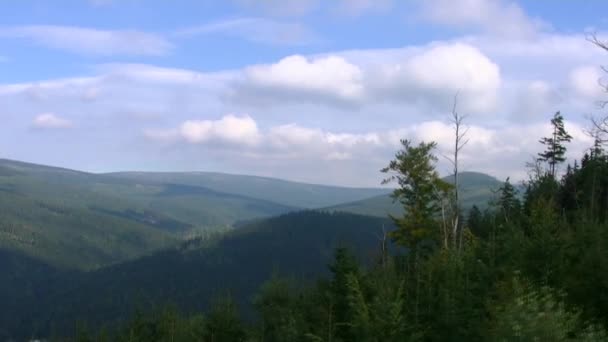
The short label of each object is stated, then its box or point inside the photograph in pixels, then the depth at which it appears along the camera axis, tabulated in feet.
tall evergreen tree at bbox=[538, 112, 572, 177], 194.80
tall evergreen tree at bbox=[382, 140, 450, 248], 134.51
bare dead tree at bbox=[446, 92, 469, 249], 117.29
